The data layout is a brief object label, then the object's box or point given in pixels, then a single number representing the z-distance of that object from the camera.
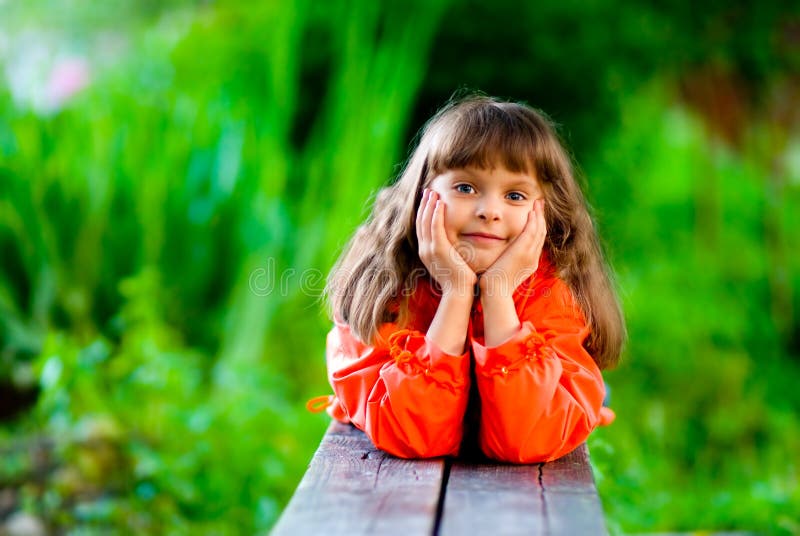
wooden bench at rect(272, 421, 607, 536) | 1.72
